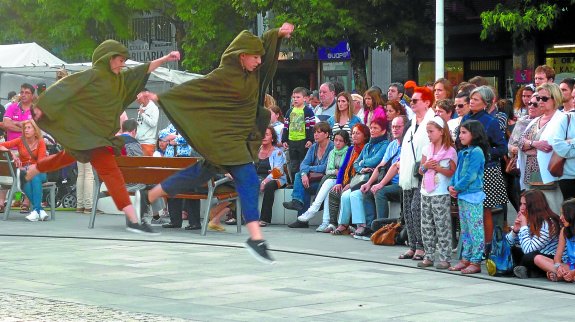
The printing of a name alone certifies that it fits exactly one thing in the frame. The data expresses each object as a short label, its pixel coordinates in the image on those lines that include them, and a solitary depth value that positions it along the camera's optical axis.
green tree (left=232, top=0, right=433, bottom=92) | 27.94
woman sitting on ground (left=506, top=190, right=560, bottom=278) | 12.10
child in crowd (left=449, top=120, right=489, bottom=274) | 12.73
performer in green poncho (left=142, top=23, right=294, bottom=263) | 10.65
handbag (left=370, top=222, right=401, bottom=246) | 15.00
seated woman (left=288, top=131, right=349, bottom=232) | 16.73
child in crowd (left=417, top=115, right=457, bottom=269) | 12.95
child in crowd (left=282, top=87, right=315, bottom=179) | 18.20
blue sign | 34.66
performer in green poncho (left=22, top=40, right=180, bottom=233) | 11.38
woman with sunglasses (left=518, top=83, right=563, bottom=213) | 13.00
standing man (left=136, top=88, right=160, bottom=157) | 19.44
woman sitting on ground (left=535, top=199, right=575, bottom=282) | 11.77
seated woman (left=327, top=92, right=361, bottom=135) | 17.22
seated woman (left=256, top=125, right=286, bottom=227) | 17.78
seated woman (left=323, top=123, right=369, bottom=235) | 16.33
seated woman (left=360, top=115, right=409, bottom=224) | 15.46
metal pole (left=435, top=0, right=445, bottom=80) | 22.64
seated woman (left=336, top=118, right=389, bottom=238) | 15.84
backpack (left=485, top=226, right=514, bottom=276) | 12.23
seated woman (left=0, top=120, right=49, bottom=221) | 18.75
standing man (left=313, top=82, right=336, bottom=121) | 18.34
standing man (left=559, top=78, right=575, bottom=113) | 13.94
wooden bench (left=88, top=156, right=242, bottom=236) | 16.78
